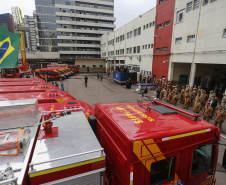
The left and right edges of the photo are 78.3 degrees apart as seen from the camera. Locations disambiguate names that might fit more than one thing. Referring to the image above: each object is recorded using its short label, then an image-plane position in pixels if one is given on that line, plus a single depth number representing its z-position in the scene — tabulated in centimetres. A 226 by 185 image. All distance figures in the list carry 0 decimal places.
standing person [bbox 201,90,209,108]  1279
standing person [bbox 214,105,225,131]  823
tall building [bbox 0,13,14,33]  13745
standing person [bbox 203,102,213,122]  945
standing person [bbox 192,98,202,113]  1096
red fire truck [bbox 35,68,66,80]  2816
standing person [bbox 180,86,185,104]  1435
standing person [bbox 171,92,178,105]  1343
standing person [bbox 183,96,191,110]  1228
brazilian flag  517
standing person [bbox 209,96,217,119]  1056
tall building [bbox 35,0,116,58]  5550
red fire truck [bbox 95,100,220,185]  227
